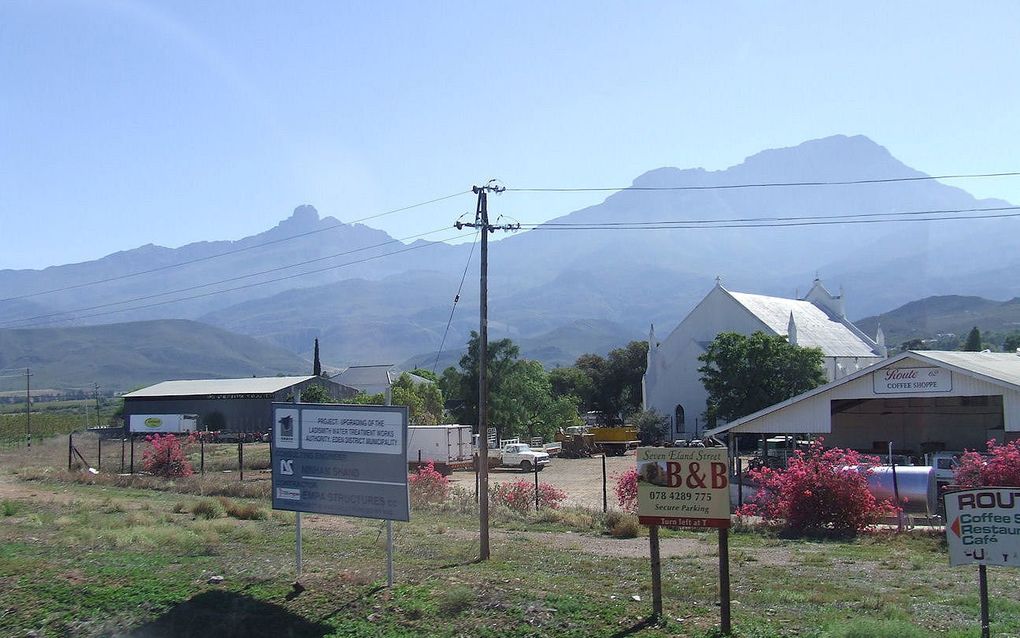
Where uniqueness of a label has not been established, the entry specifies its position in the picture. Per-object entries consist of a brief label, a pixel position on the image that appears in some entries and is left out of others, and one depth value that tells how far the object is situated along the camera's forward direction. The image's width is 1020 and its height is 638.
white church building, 74.12
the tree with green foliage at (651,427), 71.94
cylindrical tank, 23.69
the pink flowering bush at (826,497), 19.67
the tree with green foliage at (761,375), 52.75
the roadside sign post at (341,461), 11.84
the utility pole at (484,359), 14.67
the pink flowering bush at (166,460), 35.62
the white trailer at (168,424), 79.12
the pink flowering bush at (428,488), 25.59
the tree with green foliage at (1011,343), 123.91
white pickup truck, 48.44
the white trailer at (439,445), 46.62
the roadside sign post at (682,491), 10.01
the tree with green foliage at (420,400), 62.44
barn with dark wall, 83.88
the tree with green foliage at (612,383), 101.19
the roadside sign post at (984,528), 8.59
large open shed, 28.53
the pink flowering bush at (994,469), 18.91
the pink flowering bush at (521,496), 24.05
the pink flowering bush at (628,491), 22.48
